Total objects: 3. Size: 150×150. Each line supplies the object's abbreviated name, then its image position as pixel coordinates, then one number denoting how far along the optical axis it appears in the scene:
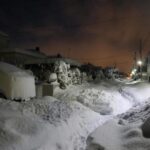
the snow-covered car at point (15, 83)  8.34
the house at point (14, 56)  14.12
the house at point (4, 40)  17.30
